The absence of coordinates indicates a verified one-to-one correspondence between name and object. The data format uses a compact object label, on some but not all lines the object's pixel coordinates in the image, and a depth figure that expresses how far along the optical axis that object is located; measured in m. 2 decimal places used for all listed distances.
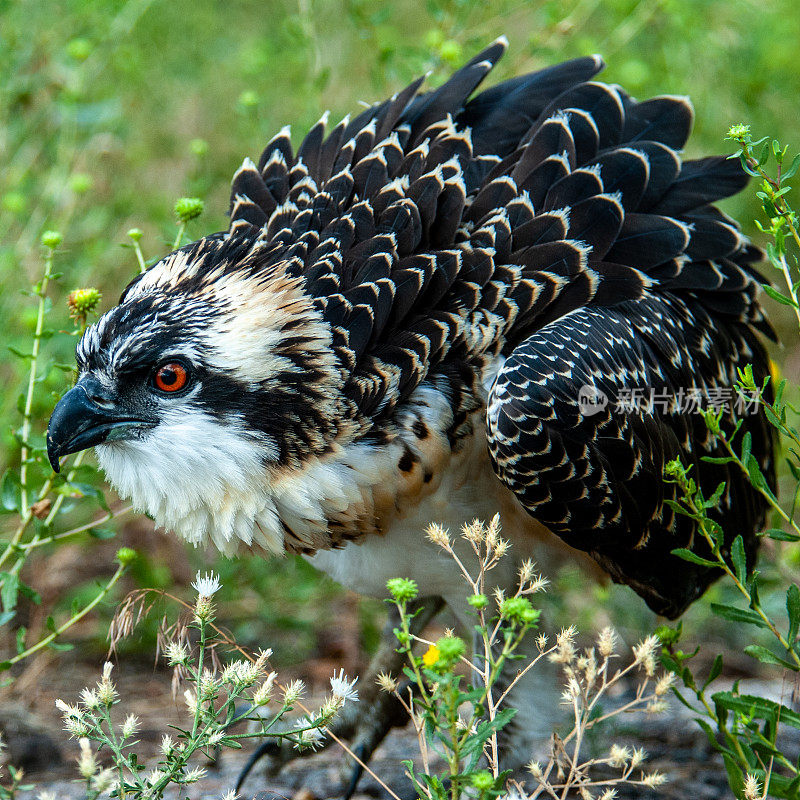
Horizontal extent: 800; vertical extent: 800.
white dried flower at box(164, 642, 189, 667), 5.18
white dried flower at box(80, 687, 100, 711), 5.11
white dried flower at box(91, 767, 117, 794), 4.56
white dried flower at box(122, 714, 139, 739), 4.91
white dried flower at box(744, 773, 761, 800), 5.16
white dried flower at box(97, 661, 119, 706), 5.08
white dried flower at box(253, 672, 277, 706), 4.99
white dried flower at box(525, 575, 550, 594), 5.32
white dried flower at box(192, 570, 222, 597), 5.25
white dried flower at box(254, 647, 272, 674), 5.10
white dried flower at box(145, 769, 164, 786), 5.11
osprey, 6.21
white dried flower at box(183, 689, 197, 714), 5.10
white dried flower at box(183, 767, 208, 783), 5.10
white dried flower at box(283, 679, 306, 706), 5.13
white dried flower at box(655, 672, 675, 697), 5.49
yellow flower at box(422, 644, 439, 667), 4.54
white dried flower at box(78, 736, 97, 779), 4.55
